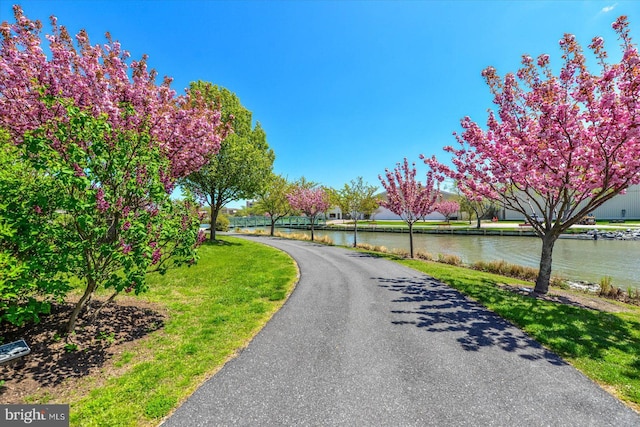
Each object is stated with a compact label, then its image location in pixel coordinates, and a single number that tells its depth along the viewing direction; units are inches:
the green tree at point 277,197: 1402.6
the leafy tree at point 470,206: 2167.3
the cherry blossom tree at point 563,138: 315.2
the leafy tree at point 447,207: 2792.3
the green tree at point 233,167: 884.6
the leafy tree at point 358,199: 1117.7
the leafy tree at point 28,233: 172.1
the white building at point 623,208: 2329.0
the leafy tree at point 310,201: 1270.9
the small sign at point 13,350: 173.9
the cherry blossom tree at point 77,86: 279.3
